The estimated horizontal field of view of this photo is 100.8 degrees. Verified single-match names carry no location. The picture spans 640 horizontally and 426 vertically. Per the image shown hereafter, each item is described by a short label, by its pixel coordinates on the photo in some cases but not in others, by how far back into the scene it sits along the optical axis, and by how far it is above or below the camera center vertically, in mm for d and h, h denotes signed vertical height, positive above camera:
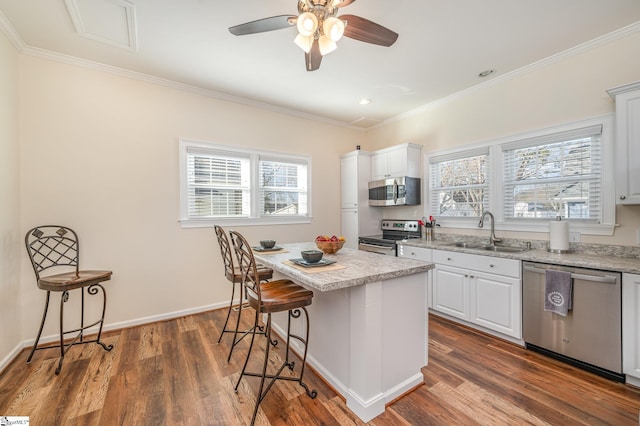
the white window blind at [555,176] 2549 +353
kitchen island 1616 -782
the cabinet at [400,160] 3939 +778
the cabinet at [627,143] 2094 +537
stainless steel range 3758 -402
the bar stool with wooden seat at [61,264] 2227 -494
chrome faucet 3115 -236
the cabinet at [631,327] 1871 -846
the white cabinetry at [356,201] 4406 +176
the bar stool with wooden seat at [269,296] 1632 -561
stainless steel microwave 3918 +298
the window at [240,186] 3383 +372
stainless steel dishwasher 1966 -918
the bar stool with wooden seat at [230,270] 2331 -561
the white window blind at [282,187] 3967 +387
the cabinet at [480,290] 2508 -837
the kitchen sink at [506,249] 2874 -435
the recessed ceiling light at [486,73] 2982 +1567
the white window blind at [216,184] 3400 +379
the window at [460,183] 3391 +375
